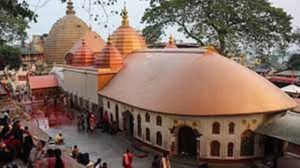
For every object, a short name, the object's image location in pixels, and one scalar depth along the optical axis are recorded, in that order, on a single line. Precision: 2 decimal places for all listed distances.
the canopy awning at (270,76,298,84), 34.72
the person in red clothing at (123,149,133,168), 16.28
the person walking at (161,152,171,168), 15.14
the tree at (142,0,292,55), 30.66
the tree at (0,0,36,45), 28.41
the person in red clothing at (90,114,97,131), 24.54
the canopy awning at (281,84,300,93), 28.75
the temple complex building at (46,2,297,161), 17.97
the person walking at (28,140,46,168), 9.51
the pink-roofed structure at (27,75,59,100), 37.50
